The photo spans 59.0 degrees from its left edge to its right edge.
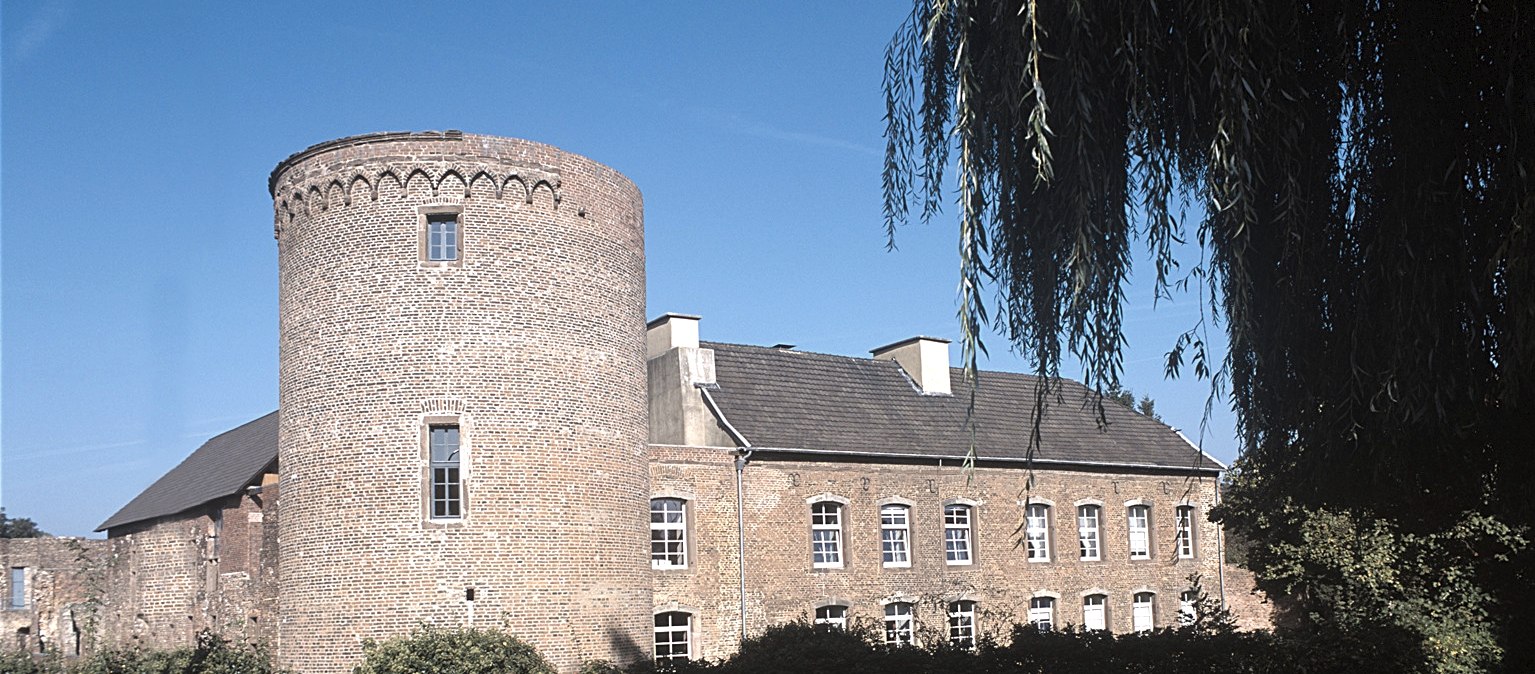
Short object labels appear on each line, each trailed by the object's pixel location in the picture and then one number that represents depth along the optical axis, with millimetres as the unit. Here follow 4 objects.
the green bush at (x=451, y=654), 18391
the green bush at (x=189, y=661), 21375
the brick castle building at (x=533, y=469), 19719
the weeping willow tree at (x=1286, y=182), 7992
